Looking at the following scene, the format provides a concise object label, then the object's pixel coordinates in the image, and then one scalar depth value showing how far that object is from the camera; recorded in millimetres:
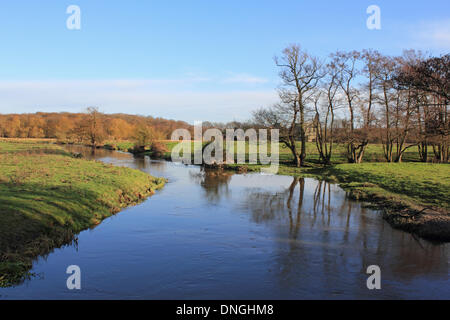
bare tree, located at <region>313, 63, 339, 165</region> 33125
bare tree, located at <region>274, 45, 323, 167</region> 31016
